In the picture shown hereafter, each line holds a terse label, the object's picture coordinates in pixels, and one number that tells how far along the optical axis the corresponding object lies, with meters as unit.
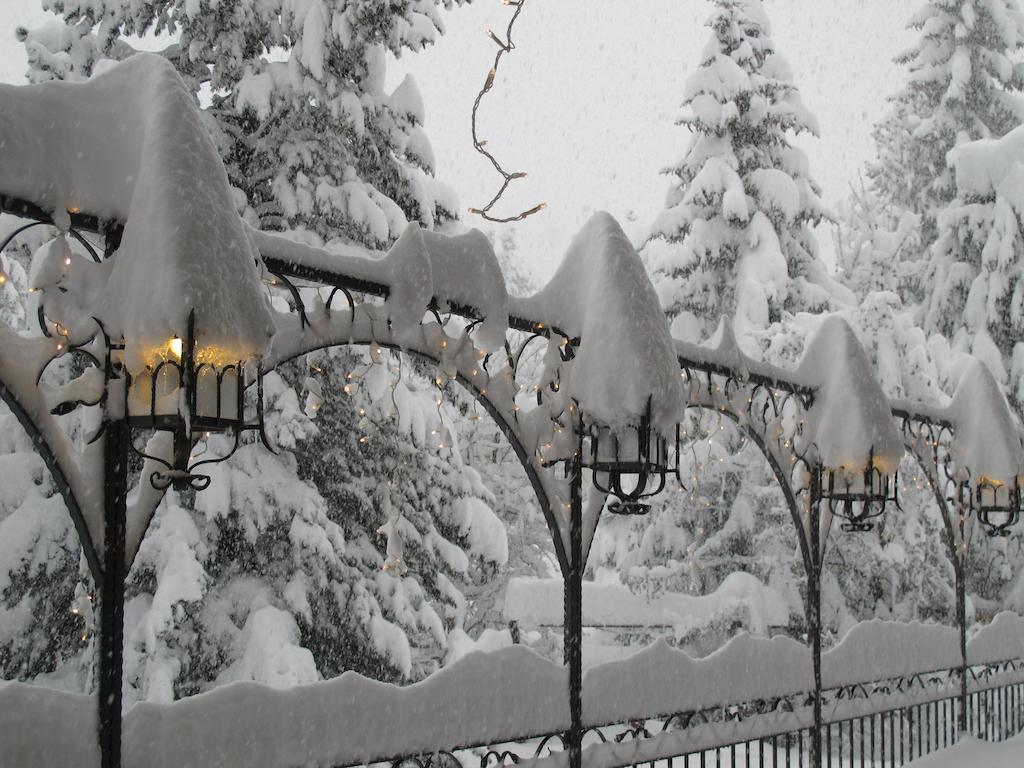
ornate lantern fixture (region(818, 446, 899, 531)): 5.73
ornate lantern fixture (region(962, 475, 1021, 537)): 7.58
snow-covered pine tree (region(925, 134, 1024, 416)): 15.11
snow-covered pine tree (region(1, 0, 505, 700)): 7.30
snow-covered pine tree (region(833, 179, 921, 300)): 13.35
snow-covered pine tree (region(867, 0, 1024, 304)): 16.31
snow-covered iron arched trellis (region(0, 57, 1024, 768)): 2.55
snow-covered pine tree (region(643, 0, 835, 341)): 13.52
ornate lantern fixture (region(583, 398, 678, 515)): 3.81
